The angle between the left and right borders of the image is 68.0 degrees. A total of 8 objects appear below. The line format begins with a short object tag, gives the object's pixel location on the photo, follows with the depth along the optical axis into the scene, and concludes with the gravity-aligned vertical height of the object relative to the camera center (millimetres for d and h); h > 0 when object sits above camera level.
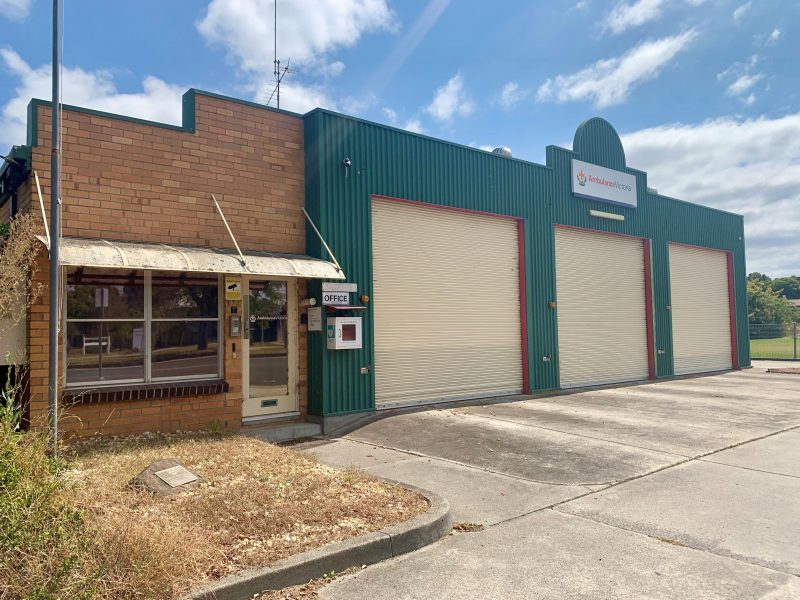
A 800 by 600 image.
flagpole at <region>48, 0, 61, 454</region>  5660 +1073
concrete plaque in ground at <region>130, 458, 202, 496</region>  5785 -1422
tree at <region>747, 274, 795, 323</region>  62469 +2118
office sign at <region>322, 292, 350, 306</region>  10445 +647
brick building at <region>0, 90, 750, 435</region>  8617 +1135
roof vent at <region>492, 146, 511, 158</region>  14484 +4427
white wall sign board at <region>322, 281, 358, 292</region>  10469 +861
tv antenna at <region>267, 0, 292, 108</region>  13539 +5872
